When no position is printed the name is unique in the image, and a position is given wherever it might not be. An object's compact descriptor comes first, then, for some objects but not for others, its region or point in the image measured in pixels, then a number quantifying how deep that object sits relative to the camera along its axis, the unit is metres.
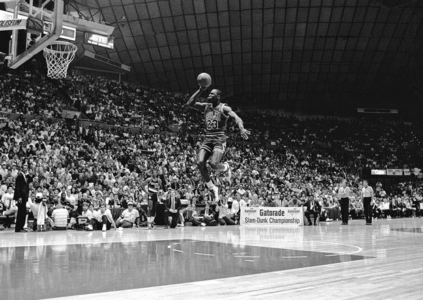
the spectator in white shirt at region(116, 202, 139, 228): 16.73
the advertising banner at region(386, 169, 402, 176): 40.88
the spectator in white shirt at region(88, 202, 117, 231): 15.35
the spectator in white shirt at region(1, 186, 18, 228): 15.58
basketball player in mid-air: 8.86
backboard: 11.63
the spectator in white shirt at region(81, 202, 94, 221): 15.89
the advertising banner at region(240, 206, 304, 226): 19.44
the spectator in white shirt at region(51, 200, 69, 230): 15.49
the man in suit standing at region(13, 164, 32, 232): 14.19
